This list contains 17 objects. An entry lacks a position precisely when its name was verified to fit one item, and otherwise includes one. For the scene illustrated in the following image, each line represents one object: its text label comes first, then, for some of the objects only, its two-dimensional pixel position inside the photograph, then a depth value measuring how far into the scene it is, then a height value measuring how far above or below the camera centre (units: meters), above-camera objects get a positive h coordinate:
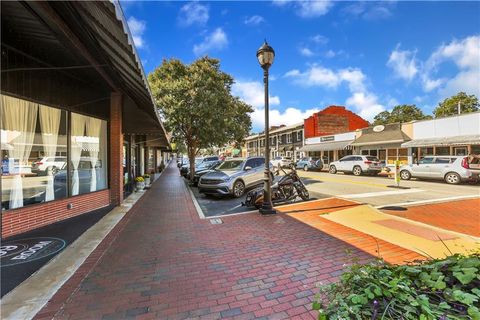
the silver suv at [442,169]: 14.20 -0.75
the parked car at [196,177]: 15.40 -1.09
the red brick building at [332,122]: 37.50 +5.27
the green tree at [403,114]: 51.22 +8.69
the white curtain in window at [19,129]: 5.33 +0.69
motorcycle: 8.45 -1.15
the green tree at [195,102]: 16.48 +3.69
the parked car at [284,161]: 30.55 -0.36
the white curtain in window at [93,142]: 8.39 +0.58
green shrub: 1.82 -1.03
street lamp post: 7.40 +1.24
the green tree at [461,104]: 36.84 +7.53
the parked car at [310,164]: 26.31 -0.63
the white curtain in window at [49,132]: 6.37 +0.72
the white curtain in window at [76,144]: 7.49 +0.47
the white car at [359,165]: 20.23 -0.60
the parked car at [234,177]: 10.83 -0.81
